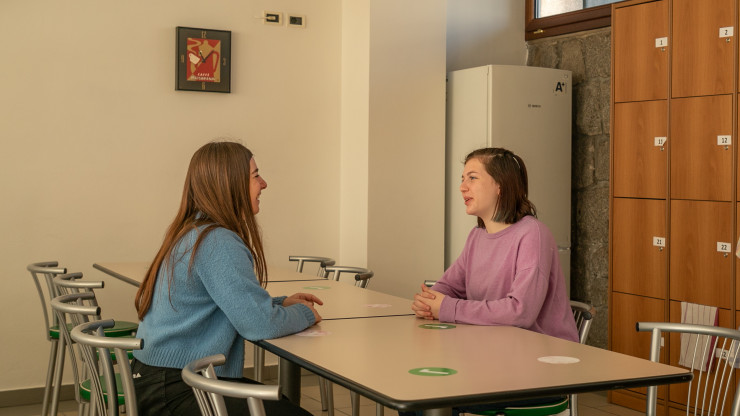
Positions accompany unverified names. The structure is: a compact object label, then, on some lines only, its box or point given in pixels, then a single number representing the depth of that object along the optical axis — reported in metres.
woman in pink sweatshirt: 2.39
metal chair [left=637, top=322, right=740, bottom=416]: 2.05
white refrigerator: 4.71
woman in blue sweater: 2.14
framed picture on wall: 4.62
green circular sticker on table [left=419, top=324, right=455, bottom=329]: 2.38
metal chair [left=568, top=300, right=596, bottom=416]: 2.61
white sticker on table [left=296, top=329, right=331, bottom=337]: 2.23
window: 4.85
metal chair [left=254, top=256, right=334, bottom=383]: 3.79
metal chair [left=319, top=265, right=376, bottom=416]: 3.52
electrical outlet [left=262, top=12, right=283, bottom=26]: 4.88
